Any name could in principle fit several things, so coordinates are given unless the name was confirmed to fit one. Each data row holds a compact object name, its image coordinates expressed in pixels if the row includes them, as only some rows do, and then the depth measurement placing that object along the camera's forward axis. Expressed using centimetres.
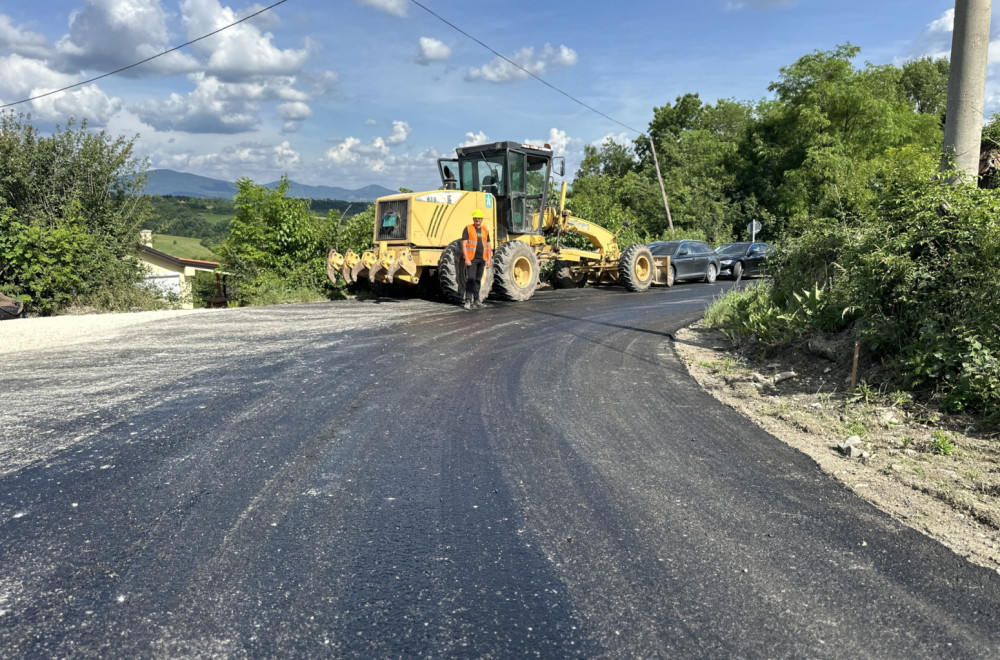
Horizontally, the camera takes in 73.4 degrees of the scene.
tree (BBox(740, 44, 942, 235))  3584
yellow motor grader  1443
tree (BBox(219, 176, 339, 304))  1625
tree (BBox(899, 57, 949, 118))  5800
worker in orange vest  1366
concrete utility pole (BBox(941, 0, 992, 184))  670
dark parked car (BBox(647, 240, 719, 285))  2133
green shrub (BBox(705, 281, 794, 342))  829
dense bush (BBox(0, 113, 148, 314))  1356
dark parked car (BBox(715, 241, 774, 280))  2394
